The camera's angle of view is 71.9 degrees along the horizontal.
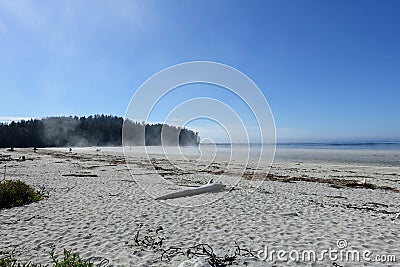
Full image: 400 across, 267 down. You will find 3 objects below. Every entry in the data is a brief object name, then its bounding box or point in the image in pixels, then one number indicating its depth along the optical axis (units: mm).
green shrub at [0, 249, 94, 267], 4350
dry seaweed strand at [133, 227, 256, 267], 5922
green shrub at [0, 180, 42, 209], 10484
